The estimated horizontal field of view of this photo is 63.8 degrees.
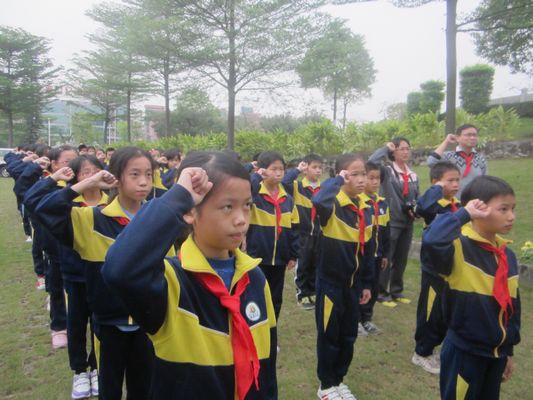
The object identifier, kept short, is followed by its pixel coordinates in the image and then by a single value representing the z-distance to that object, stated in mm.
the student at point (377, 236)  4008
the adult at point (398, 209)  4668
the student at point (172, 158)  6748
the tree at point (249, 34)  12008
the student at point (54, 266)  3748
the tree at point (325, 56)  12344
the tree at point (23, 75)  27344
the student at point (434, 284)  3324
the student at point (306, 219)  4902
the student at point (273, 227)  3662
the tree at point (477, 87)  17547
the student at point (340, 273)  2881
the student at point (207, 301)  1245
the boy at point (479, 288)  2127
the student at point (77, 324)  2969
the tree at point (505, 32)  7134
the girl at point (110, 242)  2365
